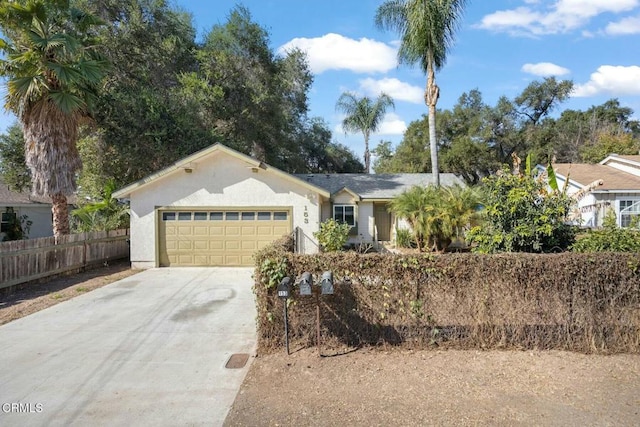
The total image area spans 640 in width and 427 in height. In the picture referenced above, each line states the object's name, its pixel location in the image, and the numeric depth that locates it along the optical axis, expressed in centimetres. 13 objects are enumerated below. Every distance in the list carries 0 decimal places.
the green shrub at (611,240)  654
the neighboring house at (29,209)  1875
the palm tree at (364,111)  3092
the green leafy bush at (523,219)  798
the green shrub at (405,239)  1662
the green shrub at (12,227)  1830
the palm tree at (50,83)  1030
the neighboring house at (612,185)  1767
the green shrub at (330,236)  1341
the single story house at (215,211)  1320
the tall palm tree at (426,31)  1631
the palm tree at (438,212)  1429
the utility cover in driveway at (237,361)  507
